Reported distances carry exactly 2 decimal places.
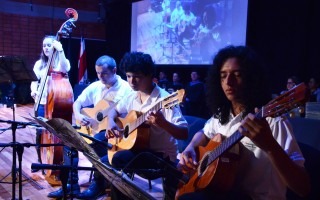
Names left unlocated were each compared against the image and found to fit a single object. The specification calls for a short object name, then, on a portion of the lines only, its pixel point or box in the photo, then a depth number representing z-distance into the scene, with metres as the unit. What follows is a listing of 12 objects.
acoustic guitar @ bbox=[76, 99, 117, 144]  3.74
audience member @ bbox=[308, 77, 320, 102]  6.22
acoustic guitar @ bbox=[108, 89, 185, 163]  2.46
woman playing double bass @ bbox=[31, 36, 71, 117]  4.02
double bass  3.83
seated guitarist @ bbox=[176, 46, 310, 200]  1.48
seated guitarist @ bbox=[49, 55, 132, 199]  3.47
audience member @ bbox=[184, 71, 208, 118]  7.98
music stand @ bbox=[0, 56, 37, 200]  3.52
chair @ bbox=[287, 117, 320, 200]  1.99
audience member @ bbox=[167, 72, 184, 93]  8.91
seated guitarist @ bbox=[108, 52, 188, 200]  2.51
